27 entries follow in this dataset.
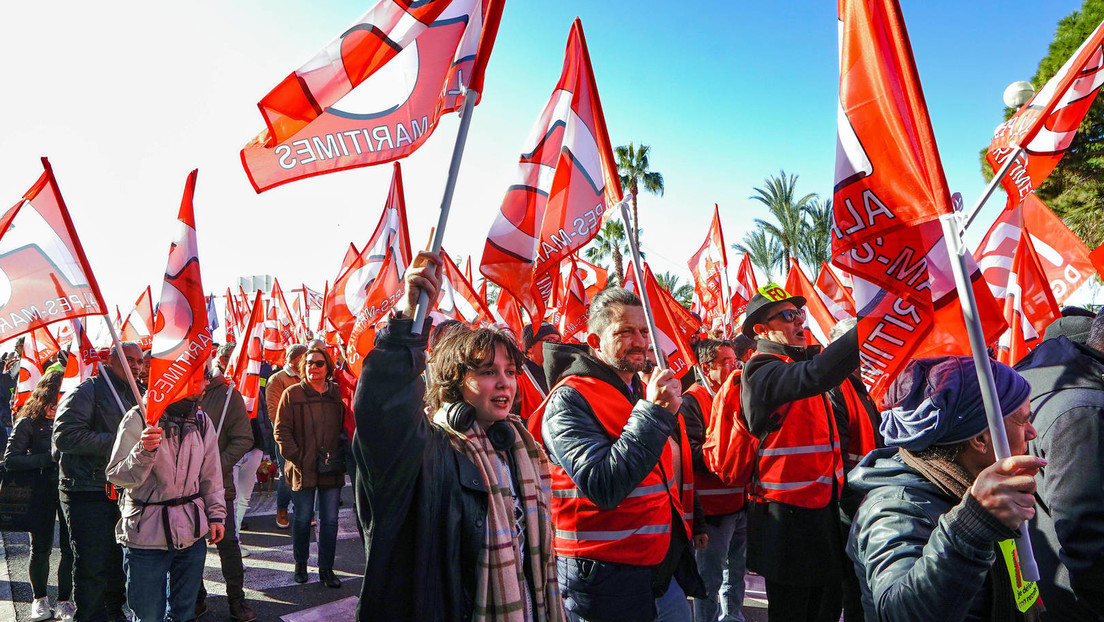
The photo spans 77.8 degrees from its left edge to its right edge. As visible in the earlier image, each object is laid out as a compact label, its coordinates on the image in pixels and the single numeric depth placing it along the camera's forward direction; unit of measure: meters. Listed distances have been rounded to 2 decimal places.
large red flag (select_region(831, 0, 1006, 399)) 2.13
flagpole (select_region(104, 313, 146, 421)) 4.09
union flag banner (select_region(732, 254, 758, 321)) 11.01
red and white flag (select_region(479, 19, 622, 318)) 4.12
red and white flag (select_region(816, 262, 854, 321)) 8.82
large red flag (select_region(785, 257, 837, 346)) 7.61
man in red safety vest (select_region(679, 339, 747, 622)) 4.62
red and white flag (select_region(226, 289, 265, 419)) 6.20
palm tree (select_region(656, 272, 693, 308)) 43.94
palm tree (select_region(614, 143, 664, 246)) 33.03
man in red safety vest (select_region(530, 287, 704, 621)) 2.59
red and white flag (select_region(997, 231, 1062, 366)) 5.19
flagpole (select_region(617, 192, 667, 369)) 3.05
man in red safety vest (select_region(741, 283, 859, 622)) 3.49
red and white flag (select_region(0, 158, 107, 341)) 4.76
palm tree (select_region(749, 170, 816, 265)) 36.28
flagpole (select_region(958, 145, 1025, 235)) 1.84
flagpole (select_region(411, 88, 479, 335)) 1.87
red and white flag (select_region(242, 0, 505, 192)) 2.29
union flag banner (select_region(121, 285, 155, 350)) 11.41
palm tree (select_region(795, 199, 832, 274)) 34.88
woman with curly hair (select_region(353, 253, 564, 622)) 1.83
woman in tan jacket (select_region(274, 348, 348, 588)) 5.93
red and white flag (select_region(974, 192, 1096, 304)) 6.11
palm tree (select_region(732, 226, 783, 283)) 37.62
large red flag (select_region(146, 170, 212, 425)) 4.02
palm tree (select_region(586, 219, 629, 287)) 32.66
